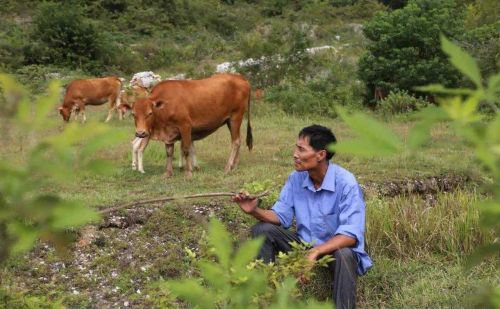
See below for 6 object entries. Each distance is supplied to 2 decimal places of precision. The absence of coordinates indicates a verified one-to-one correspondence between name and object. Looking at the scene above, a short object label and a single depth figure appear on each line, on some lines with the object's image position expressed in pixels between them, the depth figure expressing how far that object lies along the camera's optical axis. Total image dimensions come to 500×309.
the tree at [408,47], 11.86
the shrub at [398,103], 11.26
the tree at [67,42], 17.19
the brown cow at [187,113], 7.04
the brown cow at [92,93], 11.70
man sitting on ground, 3.65
